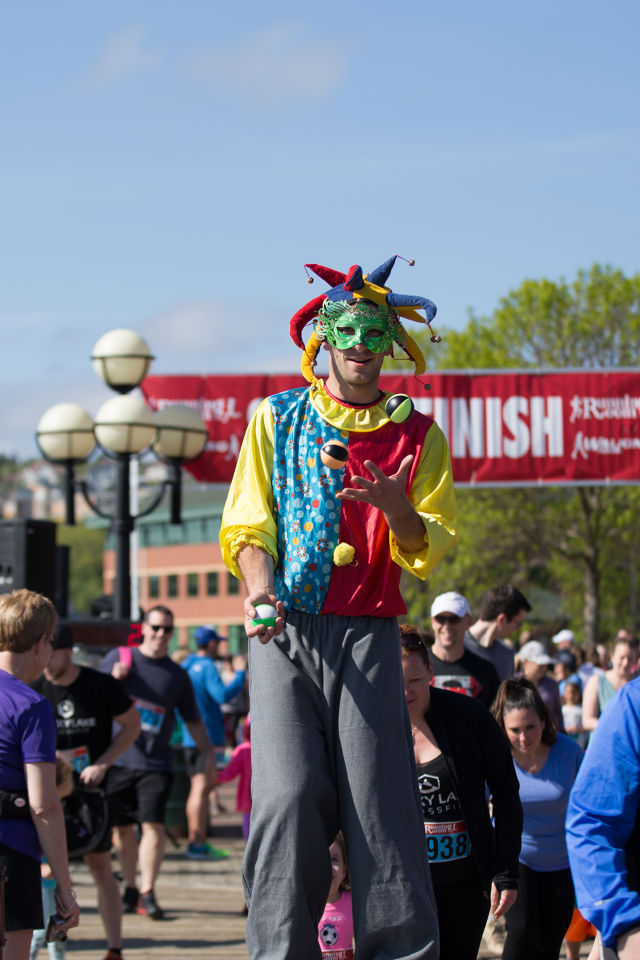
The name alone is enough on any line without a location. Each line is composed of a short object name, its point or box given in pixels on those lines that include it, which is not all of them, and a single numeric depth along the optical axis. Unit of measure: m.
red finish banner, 17.62
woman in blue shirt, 6.50
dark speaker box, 9.54
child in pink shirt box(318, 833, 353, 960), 5.68
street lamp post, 13.56
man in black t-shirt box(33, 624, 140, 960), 8.63
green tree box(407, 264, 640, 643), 39.28
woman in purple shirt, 5.17
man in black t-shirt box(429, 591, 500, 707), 8.12
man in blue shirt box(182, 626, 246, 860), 12.60
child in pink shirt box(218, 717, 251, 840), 11.07
